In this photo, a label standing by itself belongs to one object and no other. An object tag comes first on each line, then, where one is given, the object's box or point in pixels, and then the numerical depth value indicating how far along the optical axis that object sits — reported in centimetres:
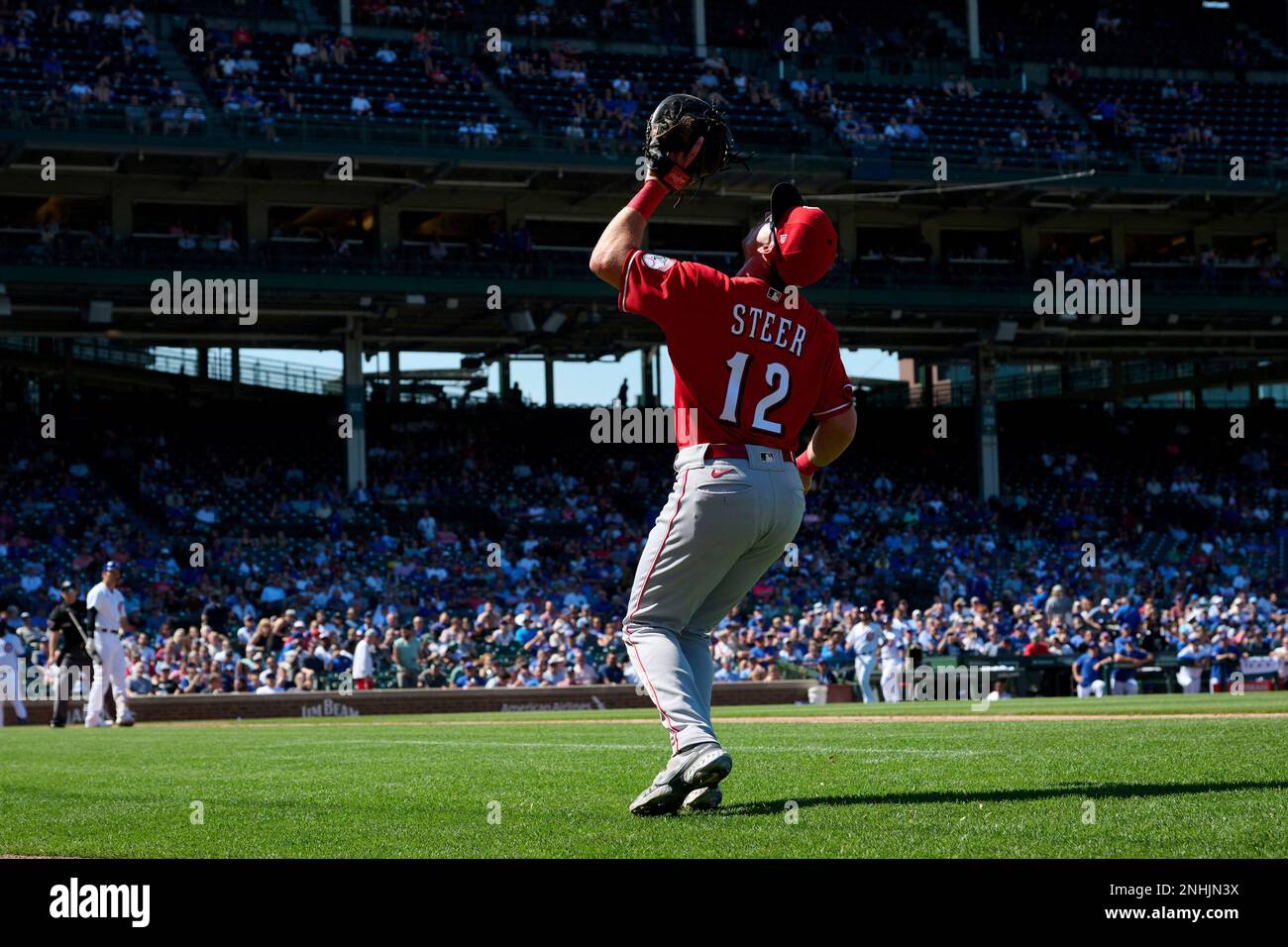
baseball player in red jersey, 561
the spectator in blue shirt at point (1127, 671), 2425
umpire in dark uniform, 1712
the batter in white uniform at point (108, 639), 1598
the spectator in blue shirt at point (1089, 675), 2392
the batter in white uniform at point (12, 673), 2112
